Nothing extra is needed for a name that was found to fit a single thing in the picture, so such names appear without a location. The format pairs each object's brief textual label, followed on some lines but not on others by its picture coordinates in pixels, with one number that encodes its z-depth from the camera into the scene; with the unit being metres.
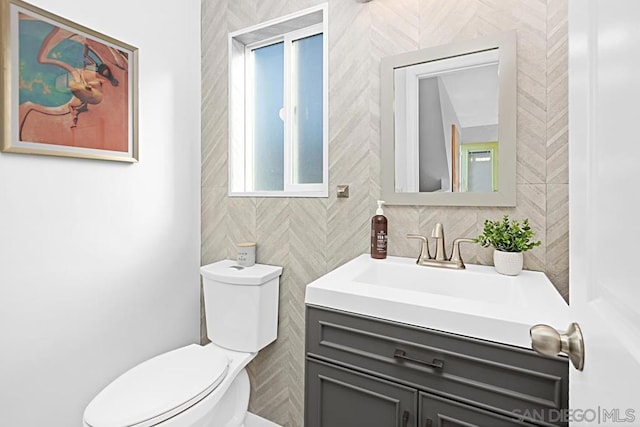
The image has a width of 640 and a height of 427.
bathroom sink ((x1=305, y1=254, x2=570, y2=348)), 0.76
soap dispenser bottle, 1.36
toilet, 1.13
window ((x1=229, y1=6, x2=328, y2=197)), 1.73
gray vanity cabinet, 0.72
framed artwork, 1.23
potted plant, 1.11
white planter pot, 1.10
